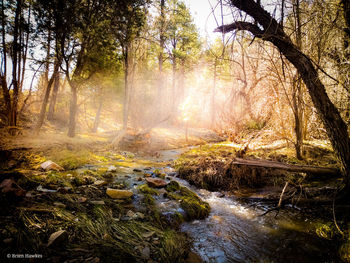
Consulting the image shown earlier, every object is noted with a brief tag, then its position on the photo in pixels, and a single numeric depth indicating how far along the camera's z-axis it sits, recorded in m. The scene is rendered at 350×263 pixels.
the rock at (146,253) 1.92
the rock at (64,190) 3.09
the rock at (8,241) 1.57
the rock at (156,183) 4.12
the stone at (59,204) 2.53
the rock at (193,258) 2.11
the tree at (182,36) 18.08
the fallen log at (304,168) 2.96
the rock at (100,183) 3.75
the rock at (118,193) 3.31
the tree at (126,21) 9.40
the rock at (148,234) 2.27
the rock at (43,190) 3.02
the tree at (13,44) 6.95
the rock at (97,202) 2.88
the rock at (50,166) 4.50
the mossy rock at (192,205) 3.12
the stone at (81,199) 2.86
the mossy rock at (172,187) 3.99
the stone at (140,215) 2.72
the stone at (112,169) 5.14
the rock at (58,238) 1.73
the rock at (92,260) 1.62
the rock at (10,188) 2.30
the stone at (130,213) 2.73
